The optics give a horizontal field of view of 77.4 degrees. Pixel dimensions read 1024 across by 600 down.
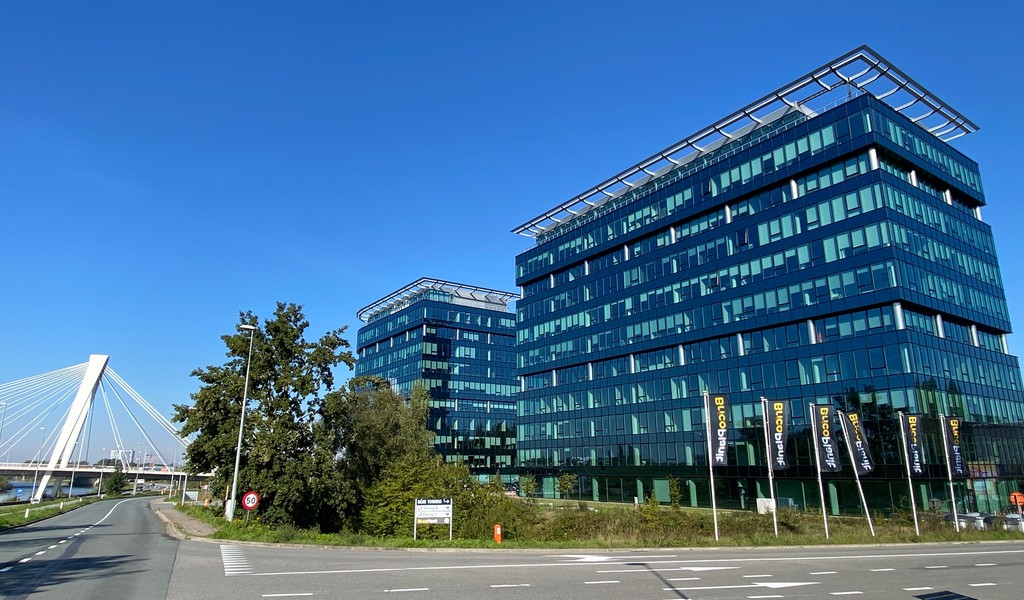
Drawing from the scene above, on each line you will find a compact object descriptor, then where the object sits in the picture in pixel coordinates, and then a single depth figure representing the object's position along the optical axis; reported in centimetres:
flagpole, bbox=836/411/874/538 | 3469
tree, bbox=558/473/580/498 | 6825
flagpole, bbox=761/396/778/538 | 3337
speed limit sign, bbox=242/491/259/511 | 2735
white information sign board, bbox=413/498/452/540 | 2716
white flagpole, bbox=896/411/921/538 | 3571
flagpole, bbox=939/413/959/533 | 3666
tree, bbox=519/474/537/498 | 6706
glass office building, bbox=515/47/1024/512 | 4819
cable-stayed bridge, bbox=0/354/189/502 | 8156
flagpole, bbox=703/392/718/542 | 3109
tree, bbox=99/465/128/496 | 12131
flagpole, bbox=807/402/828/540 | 3385
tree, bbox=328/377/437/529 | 3838
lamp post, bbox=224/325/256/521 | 3081
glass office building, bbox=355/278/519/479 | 11312
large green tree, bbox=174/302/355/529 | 3491
